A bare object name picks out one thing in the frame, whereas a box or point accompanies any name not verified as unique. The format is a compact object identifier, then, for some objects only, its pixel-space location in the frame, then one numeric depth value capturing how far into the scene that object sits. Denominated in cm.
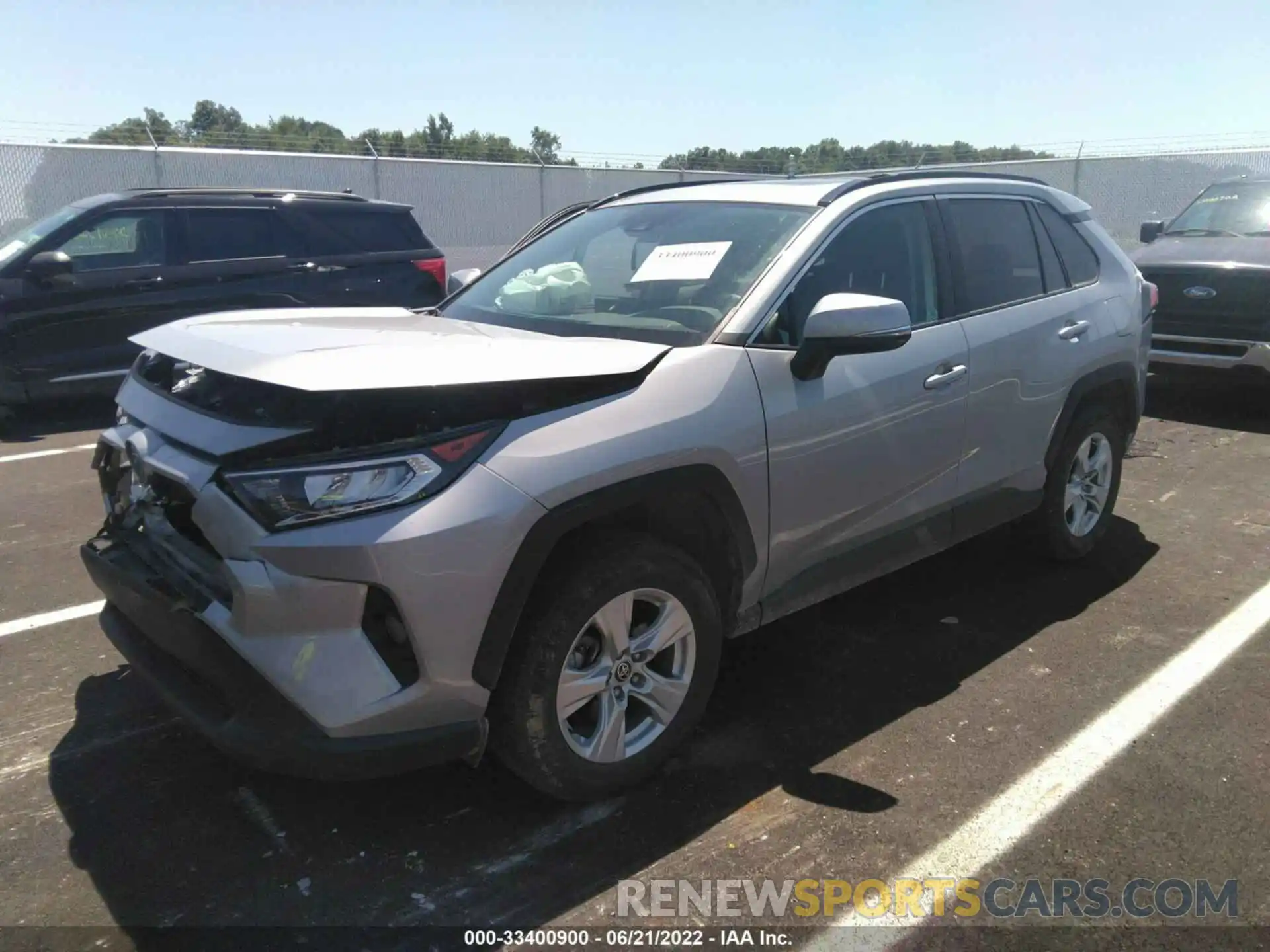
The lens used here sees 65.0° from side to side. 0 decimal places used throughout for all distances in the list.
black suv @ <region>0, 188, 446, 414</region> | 758
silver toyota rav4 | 242
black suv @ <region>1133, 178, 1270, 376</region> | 786
